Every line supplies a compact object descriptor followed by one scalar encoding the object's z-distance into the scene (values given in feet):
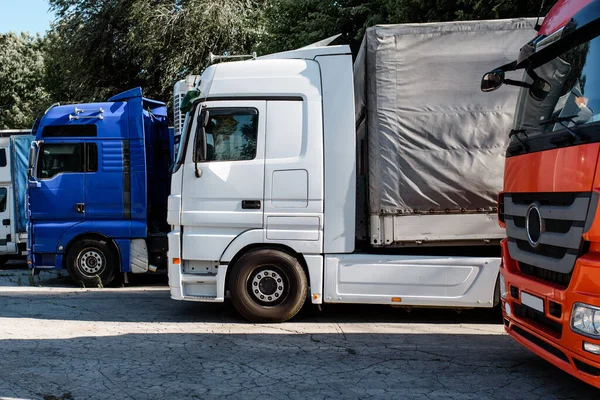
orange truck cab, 13.65
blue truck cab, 36.19
